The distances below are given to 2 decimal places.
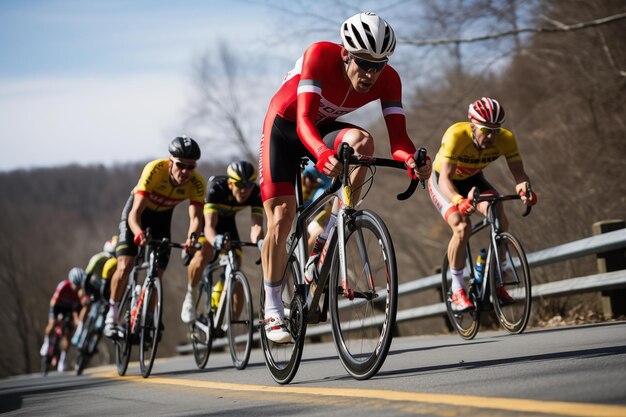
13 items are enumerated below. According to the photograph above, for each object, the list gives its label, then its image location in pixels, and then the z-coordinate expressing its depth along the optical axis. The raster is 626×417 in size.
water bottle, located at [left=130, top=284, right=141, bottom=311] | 21.22
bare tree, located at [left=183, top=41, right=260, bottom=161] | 80.32
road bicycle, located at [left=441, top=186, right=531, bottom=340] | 17.86
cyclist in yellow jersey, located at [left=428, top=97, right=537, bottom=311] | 18.28
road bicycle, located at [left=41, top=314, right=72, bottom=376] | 41.47
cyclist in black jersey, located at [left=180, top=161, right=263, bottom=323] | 21.92
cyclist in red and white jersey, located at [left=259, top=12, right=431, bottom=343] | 11.59
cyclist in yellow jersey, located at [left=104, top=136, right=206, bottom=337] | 20.69
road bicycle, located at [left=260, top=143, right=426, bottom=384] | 10.88
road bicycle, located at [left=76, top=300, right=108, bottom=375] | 27.44
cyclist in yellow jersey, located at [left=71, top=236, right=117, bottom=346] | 30.20
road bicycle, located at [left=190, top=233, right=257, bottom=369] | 19.44
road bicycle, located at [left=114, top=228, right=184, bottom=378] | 19.84
